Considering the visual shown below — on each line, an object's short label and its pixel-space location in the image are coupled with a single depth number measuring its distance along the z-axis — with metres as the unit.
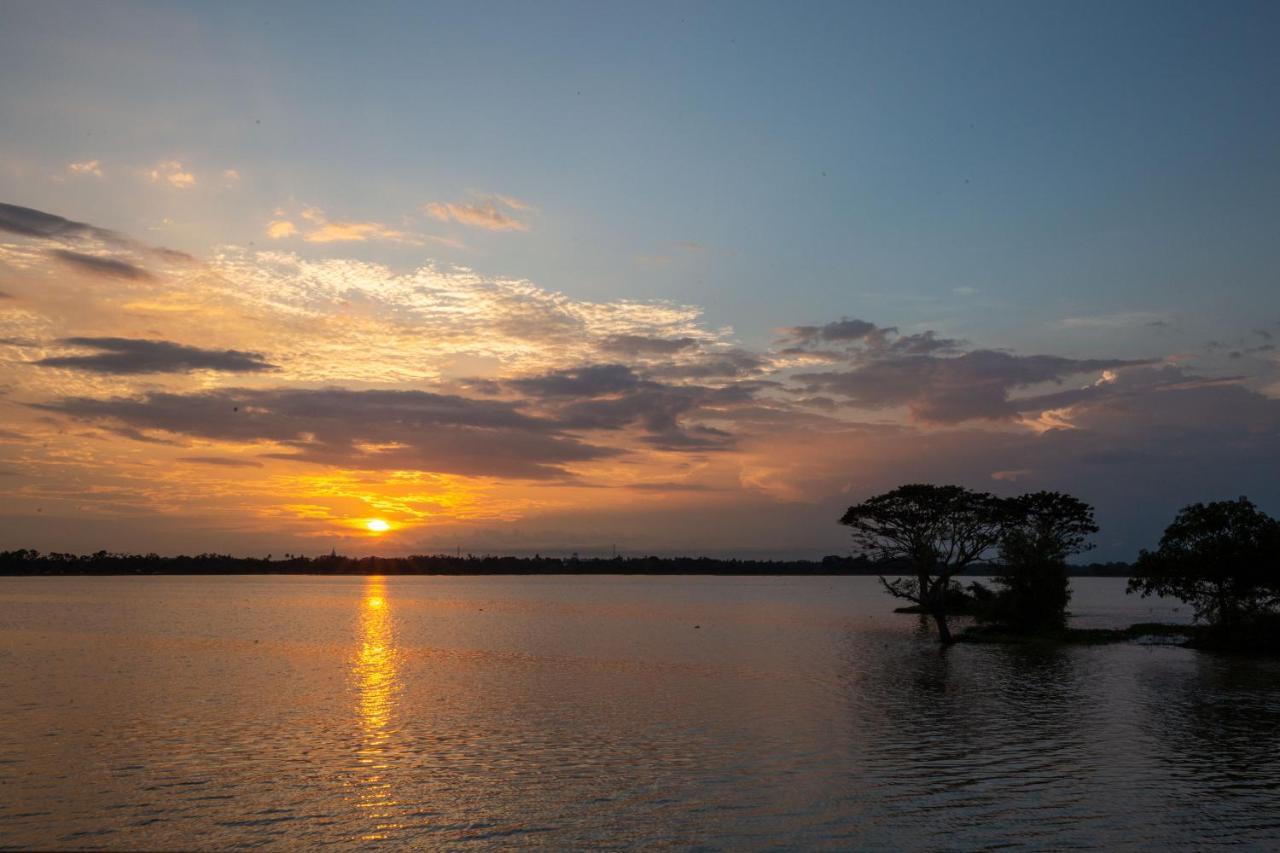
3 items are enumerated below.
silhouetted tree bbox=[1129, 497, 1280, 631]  61.03
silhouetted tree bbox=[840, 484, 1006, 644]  75.31
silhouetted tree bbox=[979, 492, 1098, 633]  82.38
